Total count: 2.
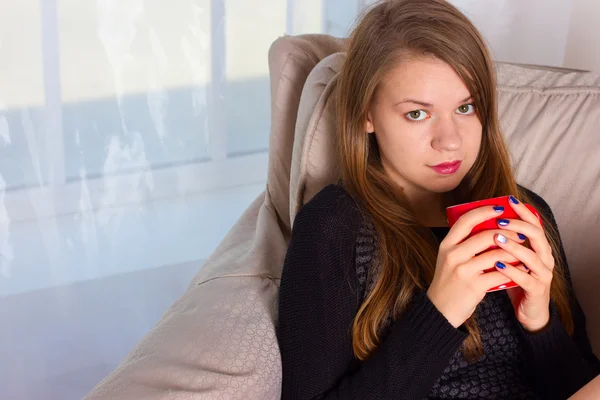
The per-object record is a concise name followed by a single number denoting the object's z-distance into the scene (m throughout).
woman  1.86
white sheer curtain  2.26
